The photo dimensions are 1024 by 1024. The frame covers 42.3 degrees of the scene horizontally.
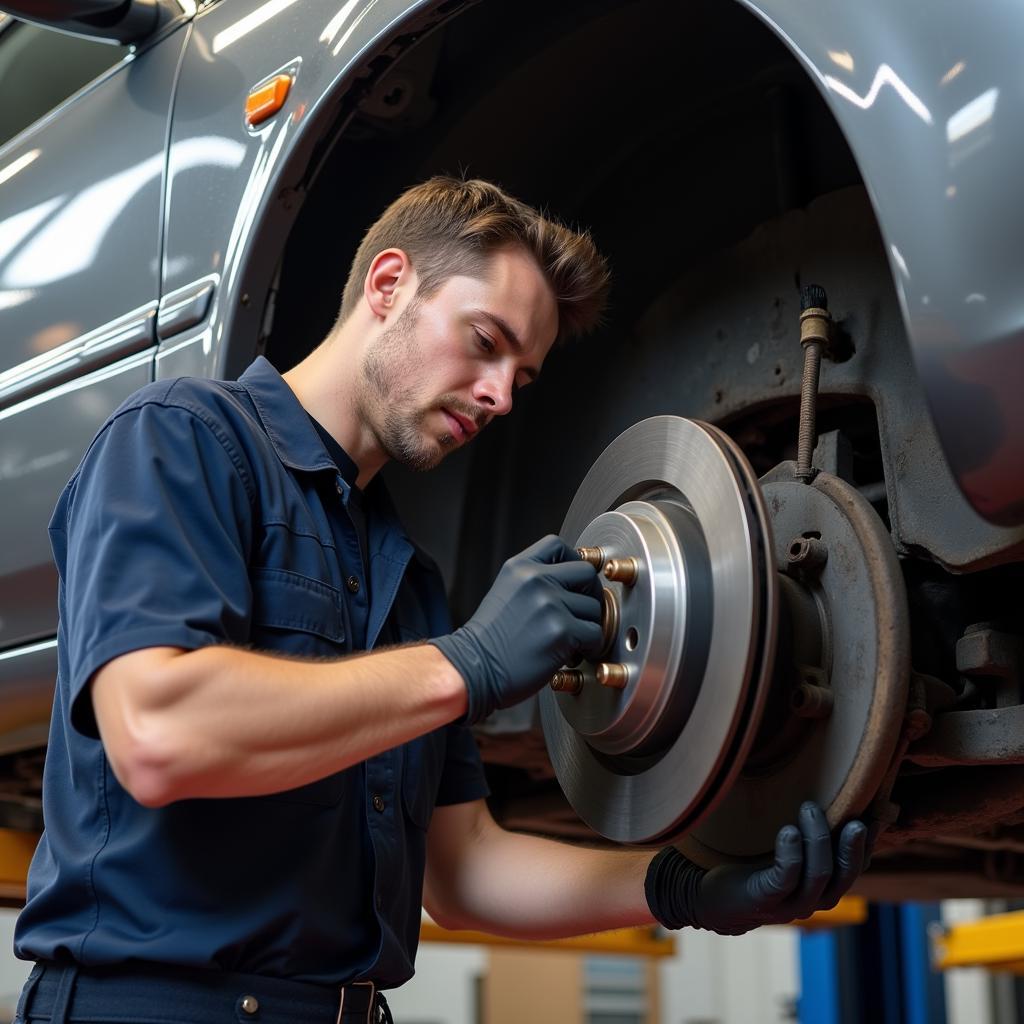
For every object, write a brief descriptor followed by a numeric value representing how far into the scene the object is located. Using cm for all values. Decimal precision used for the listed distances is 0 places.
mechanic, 82
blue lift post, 317
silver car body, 70
